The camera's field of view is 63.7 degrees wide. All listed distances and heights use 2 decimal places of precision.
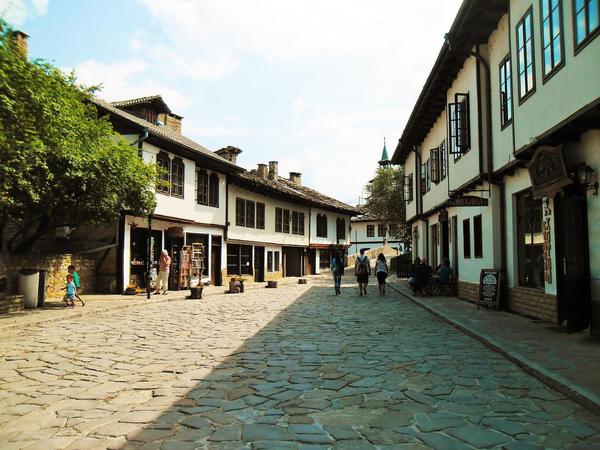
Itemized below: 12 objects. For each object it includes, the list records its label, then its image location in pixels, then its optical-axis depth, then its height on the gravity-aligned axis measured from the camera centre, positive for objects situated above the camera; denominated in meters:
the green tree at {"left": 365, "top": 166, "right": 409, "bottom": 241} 38.66 +4.69
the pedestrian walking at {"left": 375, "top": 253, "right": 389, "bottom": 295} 18.00 -0.61
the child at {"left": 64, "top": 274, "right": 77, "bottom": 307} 13.60 -1.06
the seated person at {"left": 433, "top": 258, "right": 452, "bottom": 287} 16.28 -0.66
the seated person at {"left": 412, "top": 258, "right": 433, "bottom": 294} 16.91 -0.82
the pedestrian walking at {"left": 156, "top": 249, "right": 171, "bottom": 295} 18.81 -0.64
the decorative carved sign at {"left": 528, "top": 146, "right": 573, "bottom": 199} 8.12 +1.44
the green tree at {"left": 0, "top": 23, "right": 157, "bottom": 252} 7.72 +2.04
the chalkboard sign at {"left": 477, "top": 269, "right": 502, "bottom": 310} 11.68 -0.85
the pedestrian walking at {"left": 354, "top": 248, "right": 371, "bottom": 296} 18.41 -0.62
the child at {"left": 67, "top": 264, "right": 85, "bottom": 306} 14.02 -0.61
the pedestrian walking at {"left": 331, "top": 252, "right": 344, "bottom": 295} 18.93 -0.65
